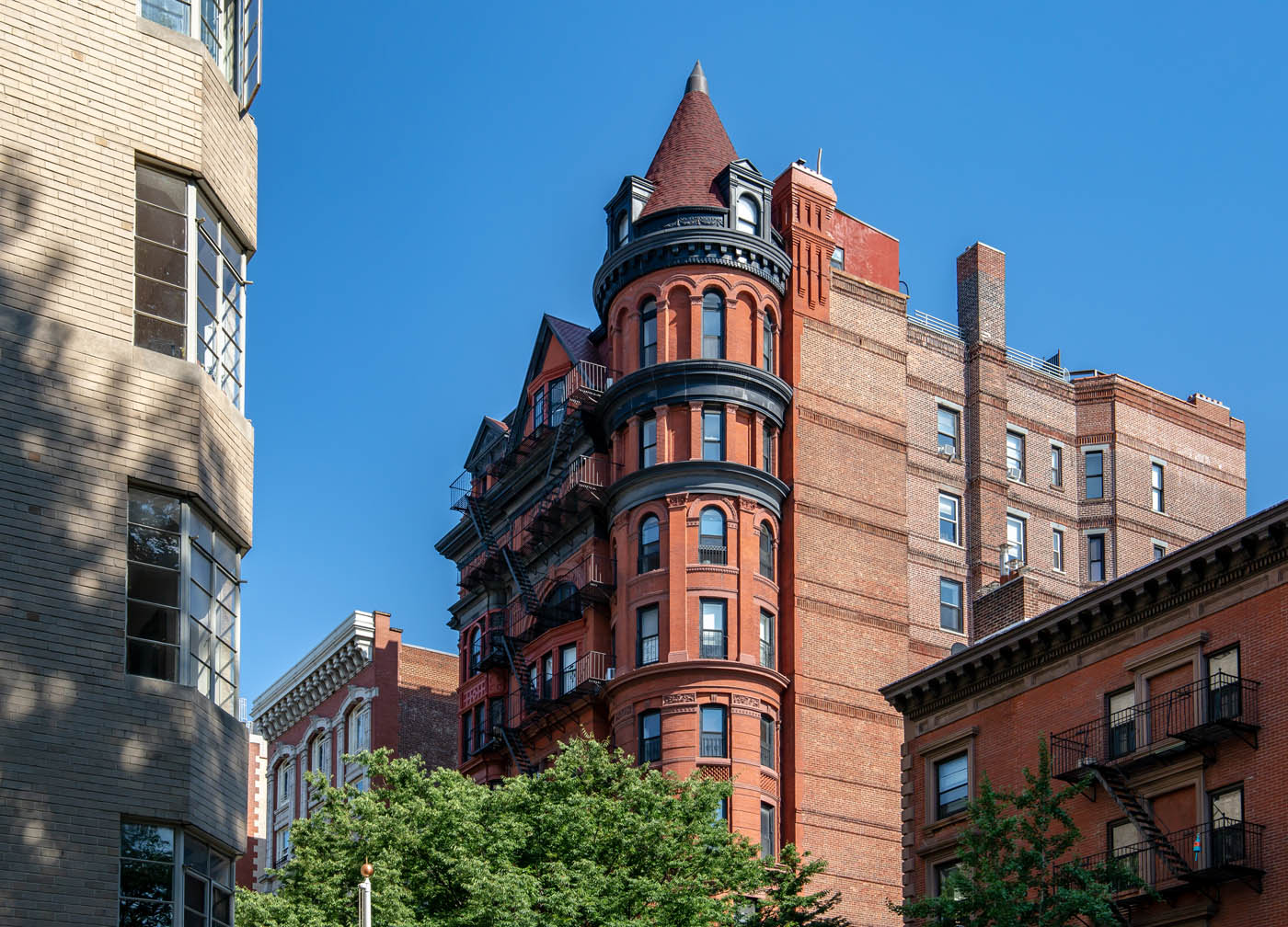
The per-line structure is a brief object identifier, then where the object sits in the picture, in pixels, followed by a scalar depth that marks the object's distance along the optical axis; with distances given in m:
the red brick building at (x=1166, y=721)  37.56
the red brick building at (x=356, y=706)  78.88
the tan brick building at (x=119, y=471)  18.48
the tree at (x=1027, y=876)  35.50
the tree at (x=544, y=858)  40.19
